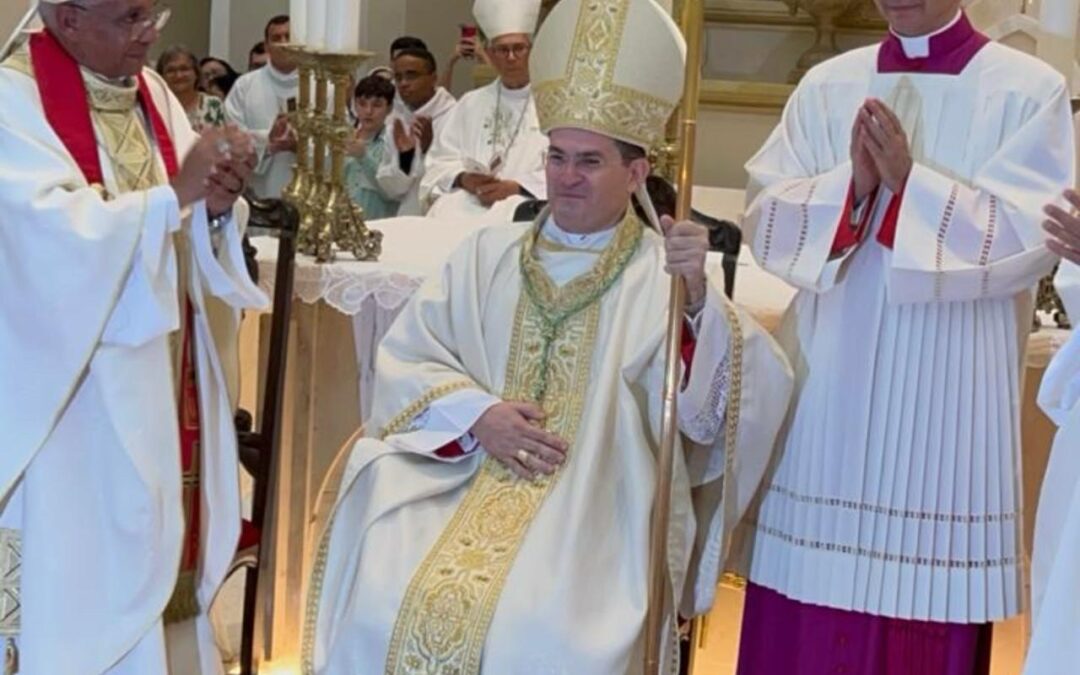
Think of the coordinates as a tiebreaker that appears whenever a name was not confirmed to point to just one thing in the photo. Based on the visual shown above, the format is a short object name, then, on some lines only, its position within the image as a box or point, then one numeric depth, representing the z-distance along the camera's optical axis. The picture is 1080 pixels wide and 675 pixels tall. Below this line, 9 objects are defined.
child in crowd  5.88
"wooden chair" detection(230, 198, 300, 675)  3.04
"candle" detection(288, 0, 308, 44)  3.49
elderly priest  2.42
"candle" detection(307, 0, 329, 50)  3.42
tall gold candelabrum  3.46
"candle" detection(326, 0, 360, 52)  3.41
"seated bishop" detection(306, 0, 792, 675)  2.51
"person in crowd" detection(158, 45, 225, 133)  5.53
